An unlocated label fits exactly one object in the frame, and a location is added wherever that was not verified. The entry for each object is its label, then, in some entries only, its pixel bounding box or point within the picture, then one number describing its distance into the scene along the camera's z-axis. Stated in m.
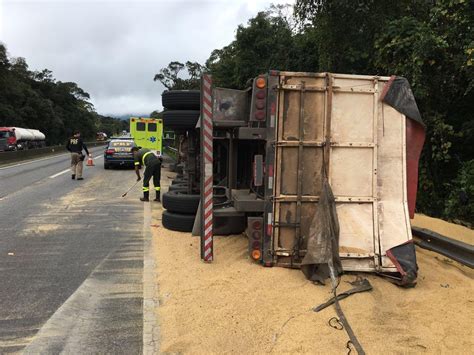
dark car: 20.59
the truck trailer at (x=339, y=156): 5.27
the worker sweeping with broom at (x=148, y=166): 10.99
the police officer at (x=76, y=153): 16.22
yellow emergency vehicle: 22.34
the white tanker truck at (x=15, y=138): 44.72
